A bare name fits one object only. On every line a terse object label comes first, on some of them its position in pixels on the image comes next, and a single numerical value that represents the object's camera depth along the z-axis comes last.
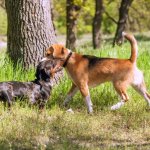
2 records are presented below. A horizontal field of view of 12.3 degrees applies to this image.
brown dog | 11.18
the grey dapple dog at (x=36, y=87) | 11.02
